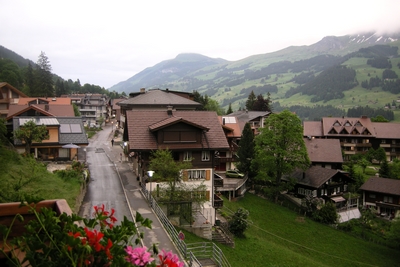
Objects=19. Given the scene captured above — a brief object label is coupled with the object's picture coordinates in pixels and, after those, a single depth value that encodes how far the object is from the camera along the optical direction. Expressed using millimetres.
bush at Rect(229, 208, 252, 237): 31547
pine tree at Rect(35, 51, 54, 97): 100688
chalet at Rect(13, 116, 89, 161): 37594
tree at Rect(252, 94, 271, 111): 106312
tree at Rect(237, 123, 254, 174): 52938
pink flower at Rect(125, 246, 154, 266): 4668
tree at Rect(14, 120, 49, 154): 34562
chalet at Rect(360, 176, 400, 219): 52094
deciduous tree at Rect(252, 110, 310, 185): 48719
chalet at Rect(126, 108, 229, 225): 31281
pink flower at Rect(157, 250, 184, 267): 4516
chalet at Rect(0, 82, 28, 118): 64312
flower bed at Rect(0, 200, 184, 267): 4297
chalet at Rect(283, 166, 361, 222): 51938
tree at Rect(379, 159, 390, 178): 62438
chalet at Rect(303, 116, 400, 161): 81625
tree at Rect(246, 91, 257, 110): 112500
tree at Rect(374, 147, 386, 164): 74188
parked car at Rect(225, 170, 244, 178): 49875
